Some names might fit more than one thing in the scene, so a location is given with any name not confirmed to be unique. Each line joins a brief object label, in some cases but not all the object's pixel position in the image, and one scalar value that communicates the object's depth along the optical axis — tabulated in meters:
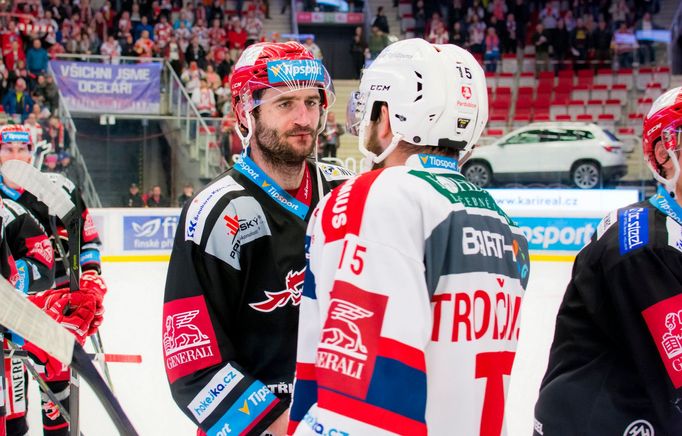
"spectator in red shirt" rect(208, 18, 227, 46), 14.91
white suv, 10.53
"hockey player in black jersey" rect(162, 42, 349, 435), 1.59
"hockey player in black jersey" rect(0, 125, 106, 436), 2.66
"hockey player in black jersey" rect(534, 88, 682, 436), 1.67
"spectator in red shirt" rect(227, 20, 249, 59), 14.85
